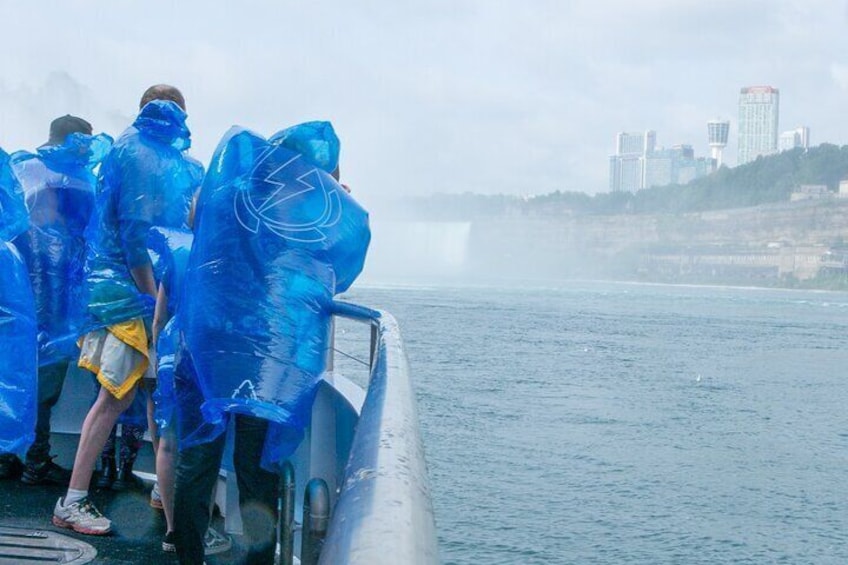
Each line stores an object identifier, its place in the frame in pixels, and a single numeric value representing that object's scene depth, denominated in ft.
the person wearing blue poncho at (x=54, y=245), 12.29
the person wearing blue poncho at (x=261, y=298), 7.51
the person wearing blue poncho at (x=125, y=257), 9.92
